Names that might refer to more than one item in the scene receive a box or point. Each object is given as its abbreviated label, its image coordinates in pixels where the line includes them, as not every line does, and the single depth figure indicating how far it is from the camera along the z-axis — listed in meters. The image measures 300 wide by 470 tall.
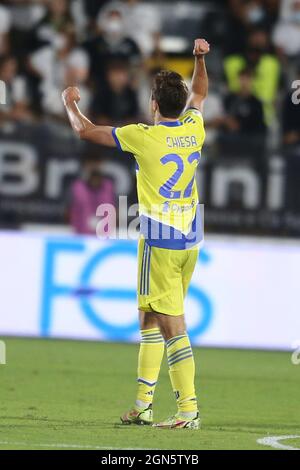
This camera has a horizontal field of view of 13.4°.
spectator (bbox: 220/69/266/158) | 15.94
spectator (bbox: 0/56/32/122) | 15.84
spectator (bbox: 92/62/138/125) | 15.89
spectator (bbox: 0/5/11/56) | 17.00
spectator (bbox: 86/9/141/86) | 16.73
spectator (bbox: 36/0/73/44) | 17.53
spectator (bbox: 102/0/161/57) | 17.86
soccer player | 7.98
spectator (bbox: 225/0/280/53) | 17.55
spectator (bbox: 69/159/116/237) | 14.54
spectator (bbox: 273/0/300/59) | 17.30
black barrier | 14.53
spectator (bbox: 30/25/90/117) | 16.36
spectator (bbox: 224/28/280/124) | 16.77
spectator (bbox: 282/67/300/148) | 15.79
